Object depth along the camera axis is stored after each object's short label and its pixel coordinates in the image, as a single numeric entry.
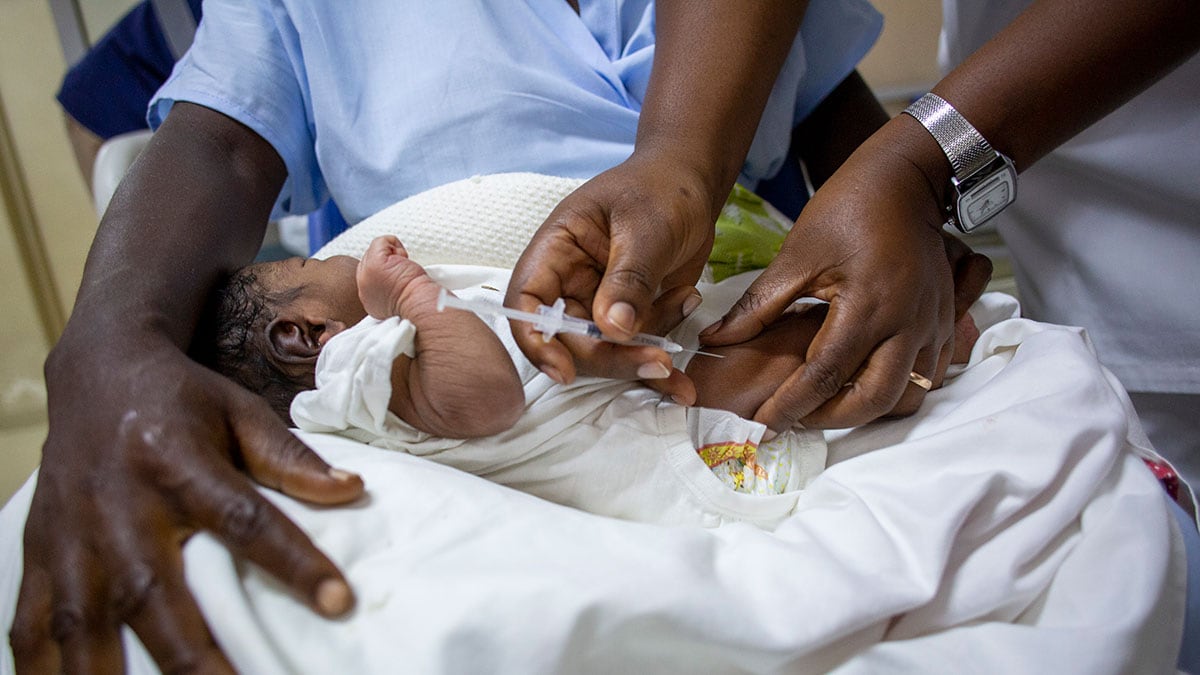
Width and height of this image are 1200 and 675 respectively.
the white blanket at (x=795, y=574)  0.53
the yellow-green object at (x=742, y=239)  1.08
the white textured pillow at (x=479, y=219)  0.93
